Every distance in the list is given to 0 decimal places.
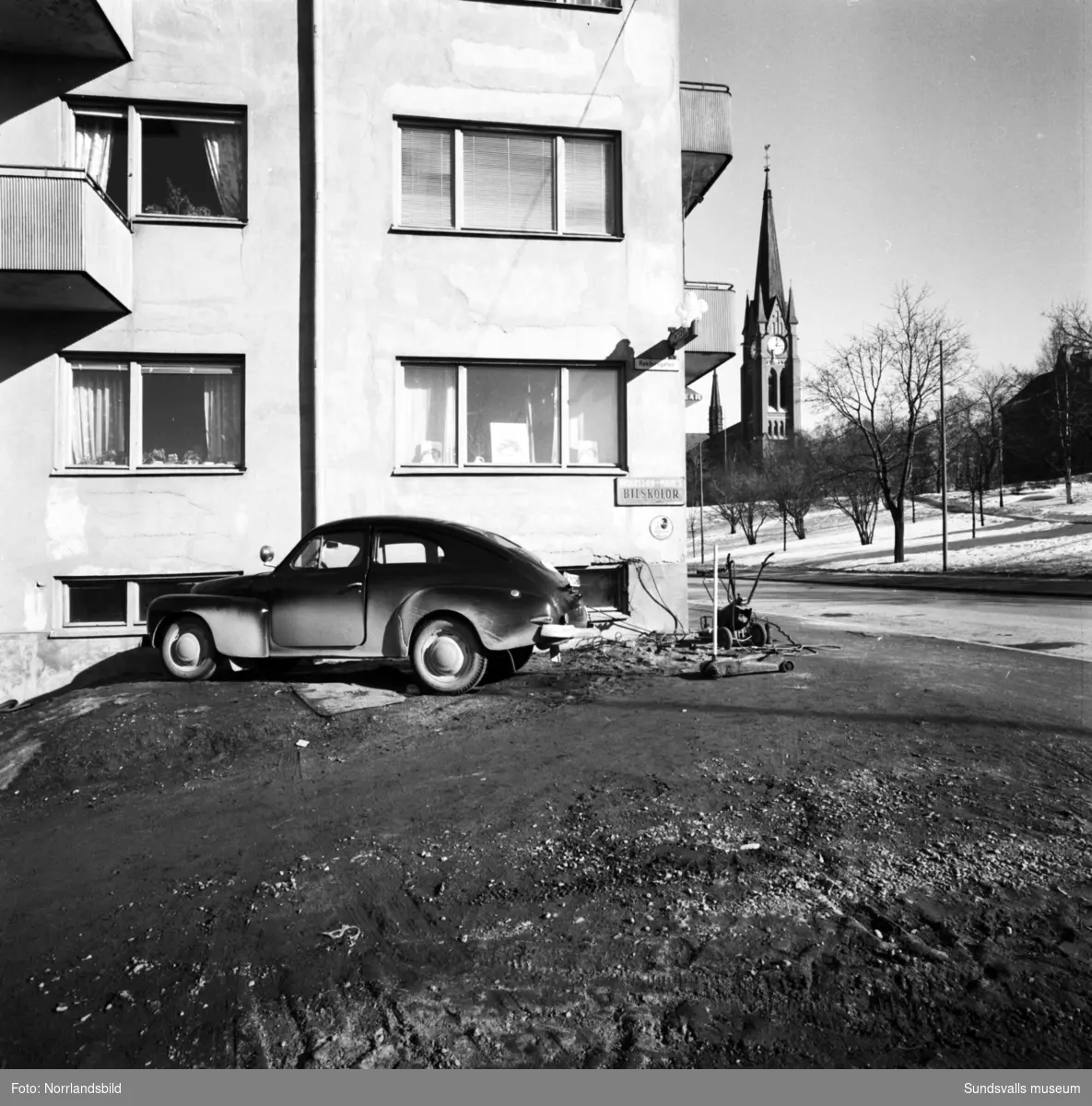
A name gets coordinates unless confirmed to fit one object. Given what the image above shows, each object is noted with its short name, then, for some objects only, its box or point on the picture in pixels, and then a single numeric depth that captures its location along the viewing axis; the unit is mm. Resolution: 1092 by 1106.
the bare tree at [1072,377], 30359
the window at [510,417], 10578
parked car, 7199
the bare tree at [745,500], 71562
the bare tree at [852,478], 48594
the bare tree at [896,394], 41438
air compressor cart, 8156
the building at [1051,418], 34094
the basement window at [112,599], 9836
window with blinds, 10602
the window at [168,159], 10148
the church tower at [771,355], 114812
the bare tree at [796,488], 66688
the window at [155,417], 9977
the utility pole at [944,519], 31547
